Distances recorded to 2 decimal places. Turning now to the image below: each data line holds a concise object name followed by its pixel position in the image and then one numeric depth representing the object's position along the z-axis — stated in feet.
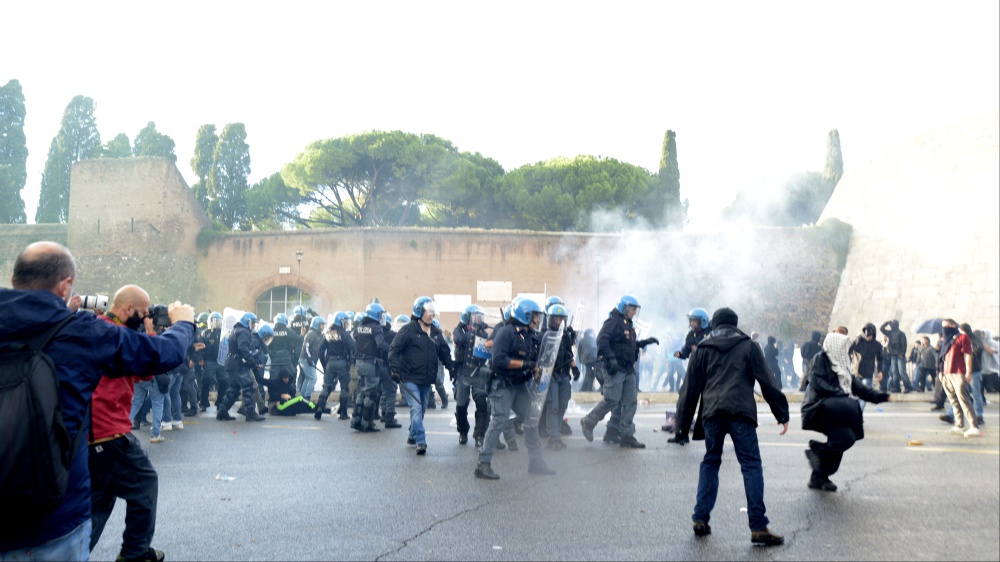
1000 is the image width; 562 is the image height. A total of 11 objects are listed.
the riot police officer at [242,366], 40.86
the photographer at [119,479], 14.58
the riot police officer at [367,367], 36.09
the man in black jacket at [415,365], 30.89
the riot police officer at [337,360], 41.32
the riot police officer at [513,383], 25.57
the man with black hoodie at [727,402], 18.45
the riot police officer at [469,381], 32.40
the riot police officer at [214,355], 43.42
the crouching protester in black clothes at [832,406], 23.41
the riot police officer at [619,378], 32.53
